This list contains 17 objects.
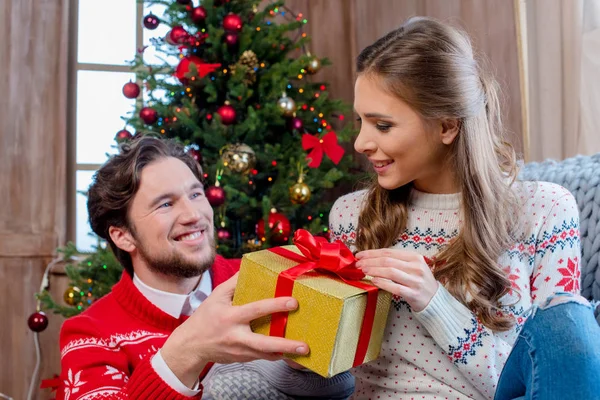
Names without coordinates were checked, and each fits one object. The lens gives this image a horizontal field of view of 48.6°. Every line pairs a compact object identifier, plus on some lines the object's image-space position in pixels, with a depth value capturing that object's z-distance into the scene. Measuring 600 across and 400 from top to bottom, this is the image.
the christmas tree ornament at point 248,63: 2.54
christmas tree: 2.46
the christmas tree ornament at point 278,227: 2.39
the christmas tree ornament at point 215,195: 2.27
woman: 1.24
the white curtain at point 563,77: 1.97
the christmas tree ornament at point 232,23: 2.50
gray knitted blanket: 1.42
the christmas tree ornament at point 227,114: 2.43
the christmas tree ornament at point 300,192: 2.41
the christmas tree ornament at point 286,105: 2.51
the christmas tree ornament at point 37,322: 2.78
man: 1.25
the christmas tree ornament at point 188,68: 2.47
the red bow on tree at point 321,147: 2.45
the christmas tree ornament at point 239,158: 2.40
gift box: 1.01
